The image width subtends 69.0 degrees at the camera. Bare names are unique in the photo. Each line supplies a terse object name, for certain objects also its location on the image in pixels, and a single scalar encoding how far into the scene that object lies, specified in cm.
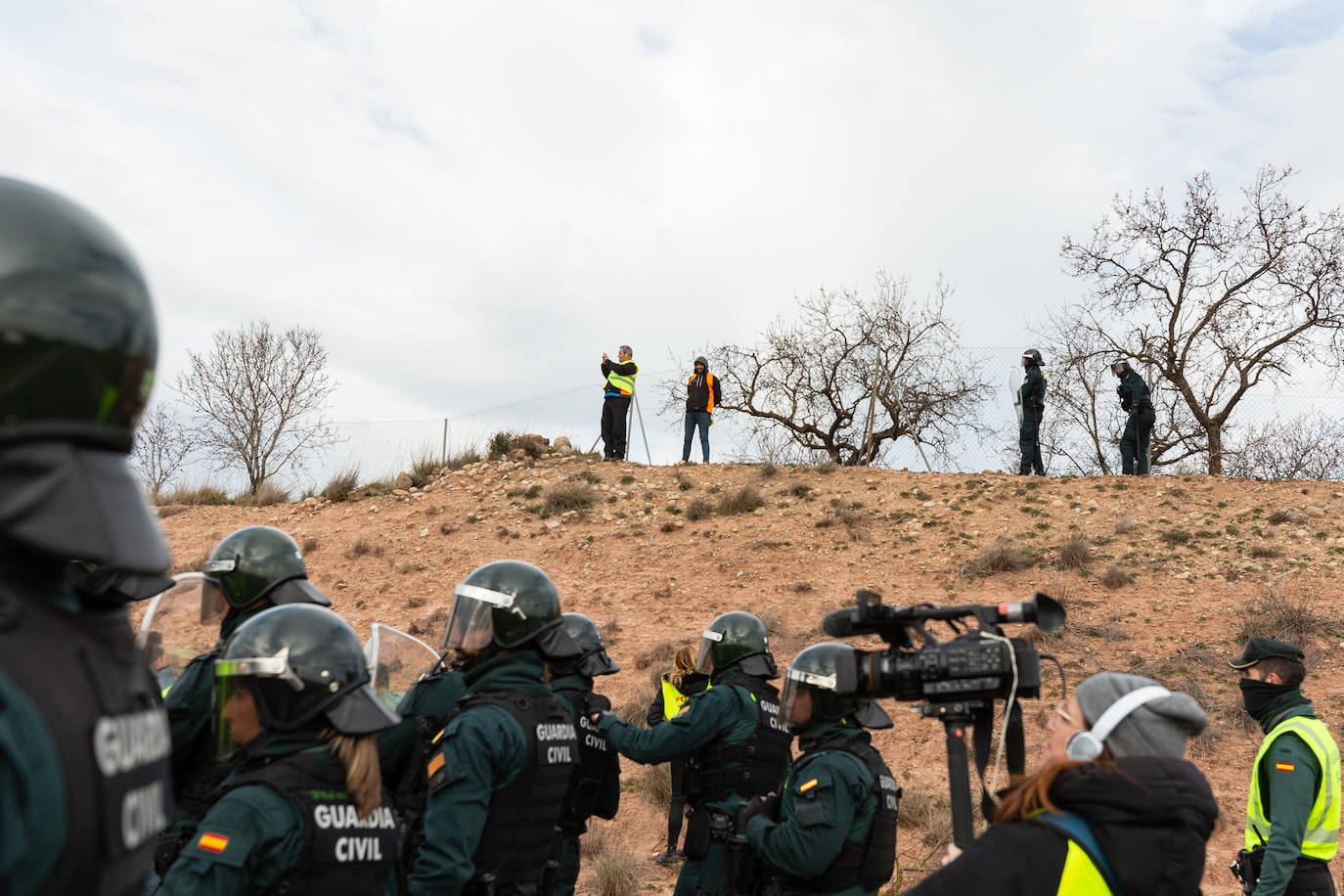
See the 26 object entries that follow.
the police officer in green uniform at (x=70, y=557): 122
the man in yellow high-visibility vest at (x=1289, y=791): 505
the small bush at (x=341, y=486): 2289
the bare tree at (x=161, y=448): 2975
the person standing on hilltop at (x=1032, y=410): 1802
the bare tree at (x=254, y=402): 2962
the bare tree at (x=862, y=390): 2492
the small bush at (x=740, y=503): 1919
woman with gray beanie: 209
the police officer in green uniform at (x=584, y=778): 569
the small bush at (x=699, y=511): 1911
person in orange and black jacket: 2067
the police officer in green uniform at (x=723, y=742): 564
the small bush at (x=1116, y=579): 1466
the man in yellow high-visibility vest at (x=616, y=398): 2059
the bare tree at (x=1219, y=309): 2252
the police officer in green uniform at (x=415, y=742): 404
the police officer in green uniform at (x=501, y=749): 359
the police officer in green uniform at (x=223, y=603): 352
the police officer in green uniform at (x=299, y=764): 262
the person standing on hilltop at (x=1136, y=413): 1745
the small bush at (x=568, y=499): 2012
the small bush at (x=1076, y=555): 1540
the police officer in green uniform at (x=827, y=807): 423
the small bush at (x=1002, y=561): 1559
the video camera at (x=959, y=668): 267
